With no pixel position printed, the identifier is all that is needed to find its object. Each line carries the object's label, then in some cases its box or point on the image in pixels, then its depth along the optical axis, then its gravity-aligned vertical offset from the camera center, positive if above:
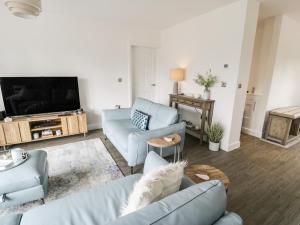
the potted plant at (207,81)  3.27 -0.11
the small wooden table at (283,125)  3.40 -1.02
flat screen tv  3.11 -0.41
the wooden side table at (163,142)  2.11 -0.85
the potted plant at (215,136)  3.12 -1.11
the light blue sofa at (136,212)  0.74 -0.78
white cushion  0.90 -0.64
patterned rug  2.01 -1.38
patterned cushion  2.86 -0.78
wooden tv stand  3.05 -1.04
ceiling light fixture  1.53 +0.62
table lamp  3.90 +0.00
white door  4.59 +0.08
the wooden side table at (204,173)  1.46 -0.89
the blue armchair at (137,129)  2.26 -0.84
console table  3.24 -0.60
